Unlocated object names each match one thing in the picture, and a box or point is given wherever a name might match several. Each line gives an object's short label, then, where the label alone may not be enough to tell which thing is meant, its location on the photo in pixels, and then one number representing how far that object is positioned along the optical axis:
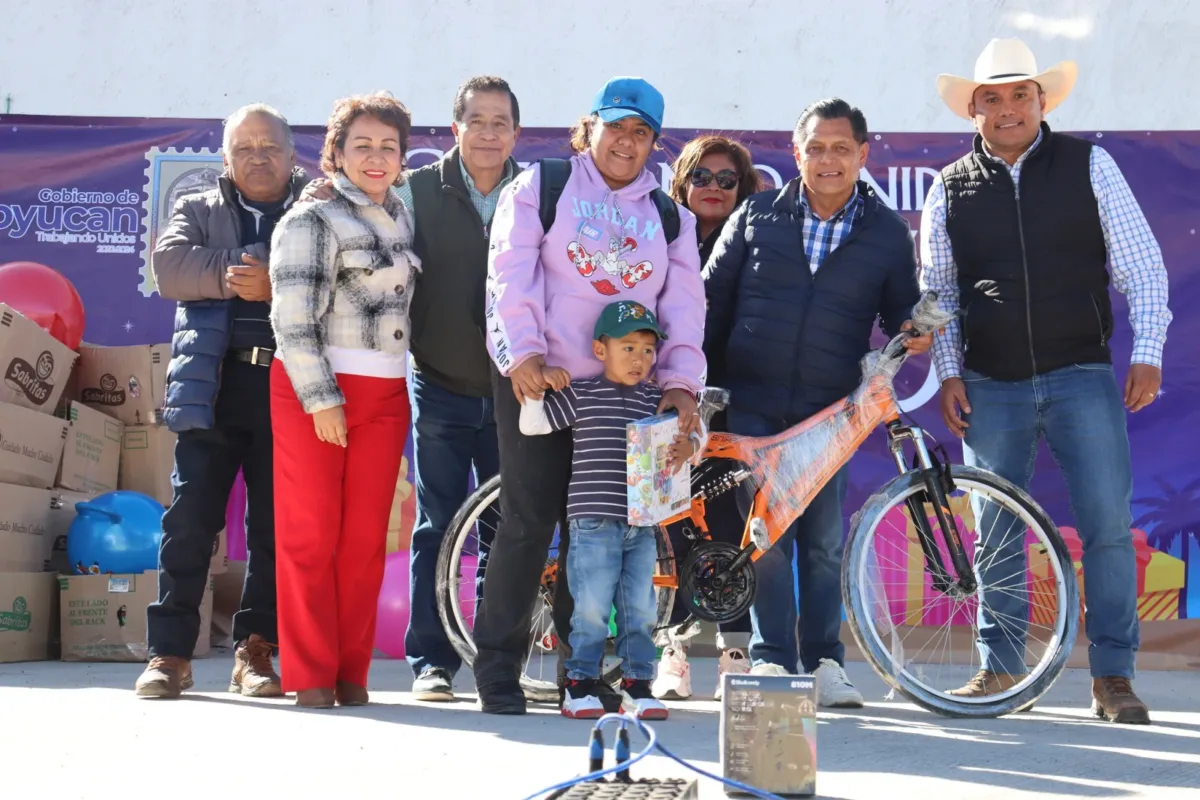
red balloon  5.74
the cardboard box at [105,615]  5.39
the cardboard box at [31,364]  5.50
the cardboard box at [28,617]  5.29
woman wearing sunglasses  4.78
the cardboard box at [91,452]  5.84
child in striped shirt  3.67
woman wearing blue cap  3.73
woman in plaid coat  3.84
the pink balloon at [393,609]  5.53
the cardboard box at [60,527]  5.67
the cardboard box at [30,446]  5.46
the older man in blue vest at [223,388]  4.12
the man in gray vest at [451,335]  4.26
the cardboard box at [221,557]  5.88
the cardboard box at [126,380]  5.98
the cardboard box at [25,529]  5.41
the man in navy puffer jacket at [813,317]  4.18
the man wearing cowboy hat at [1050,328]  4.03
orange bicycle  3.92
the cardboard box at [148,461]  6.13
